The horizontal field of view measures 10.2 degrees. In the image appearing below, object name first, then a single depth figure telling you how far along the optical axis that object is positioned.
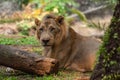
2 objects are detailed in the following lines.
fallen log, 10.11
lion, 11.52
